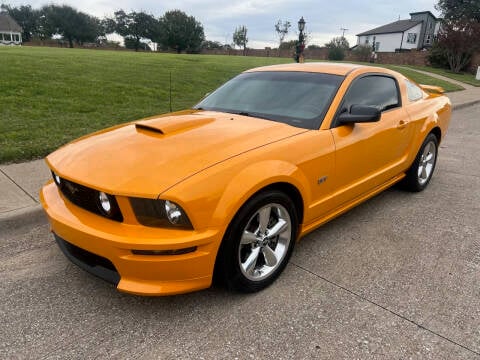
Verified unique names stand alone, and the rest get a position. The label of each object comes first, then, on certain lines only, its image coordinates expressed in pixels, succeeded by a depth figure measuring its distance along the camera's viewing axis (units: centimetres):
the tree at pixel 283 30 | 7031
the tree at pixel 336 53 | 4225
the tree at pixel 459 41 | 2761
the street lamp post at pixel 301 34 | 1620
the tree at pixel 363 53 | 4178
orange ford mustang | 209
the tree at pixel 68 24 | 6656
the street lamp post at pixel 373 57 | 4019
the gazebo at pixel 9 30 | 6656
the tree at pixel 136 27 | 7344
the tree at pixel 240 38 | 7662
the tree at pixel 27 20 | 7400
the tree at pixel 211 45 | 6788
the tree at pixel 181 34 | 6038
